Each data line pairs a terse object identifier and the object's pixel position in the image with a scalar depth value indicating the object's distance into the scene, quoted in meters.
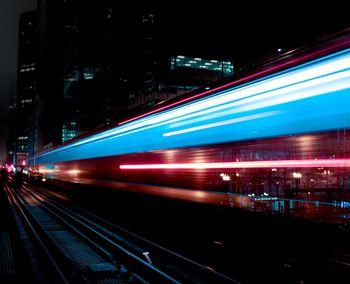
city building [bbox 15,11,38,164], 152.14
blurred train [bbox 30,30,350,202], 4.41
